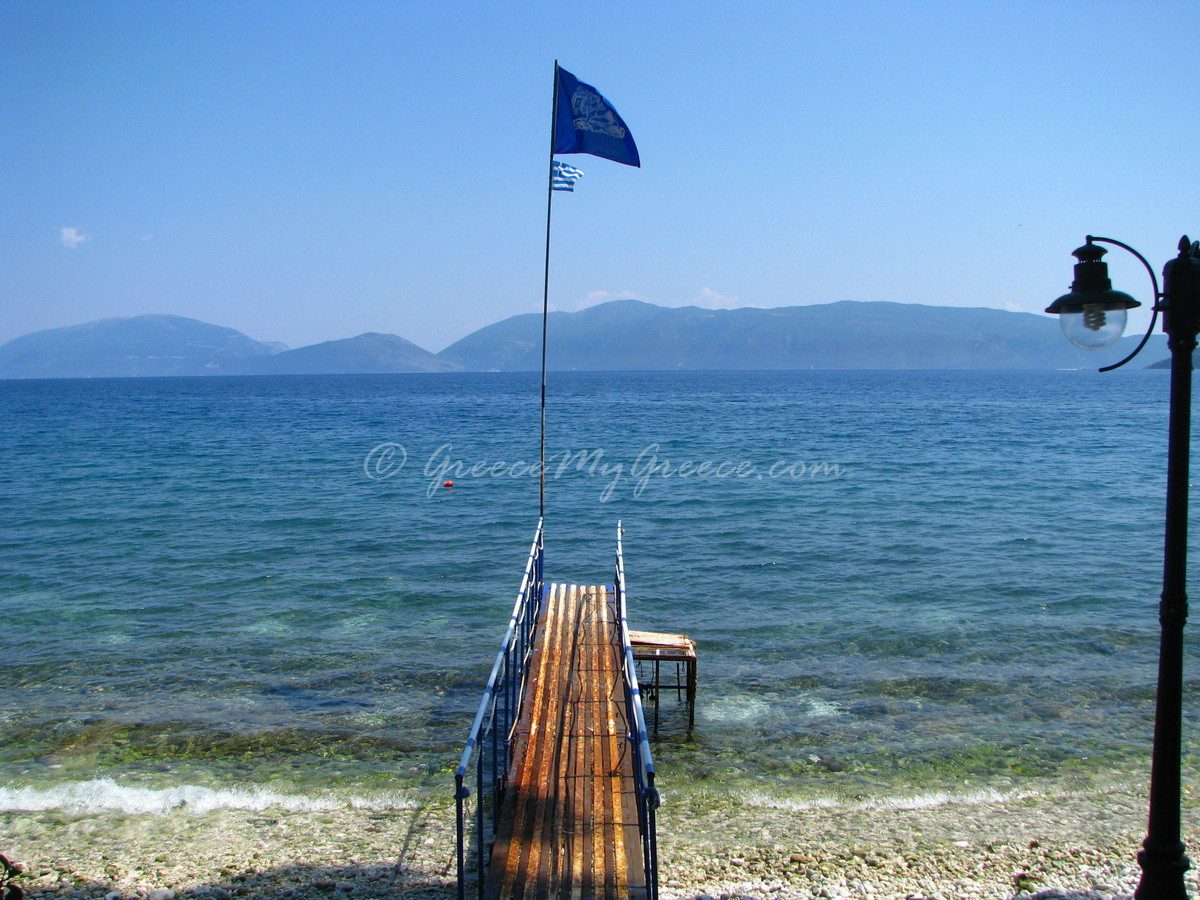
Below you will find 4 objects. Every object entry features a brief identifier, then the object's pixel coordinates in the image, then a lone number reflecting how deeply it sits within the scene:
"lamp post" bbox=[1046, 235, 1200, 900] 4.91
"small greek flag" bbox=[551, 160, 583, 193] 14.22
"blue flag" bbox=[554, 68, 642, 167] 14.09
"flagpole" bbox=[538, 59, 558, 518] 14.02
